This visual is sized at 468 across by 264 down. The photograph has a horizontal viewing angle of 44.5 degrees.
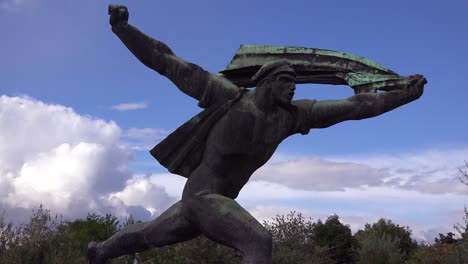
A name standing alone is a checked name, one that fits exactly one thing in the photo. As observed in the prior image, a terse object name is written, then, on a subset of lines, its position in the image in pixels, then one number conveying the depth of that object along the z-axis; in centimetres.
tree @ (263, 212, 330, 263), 2467
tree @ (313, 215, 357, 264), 4062
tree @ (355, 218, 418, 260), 4416
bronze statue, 464
